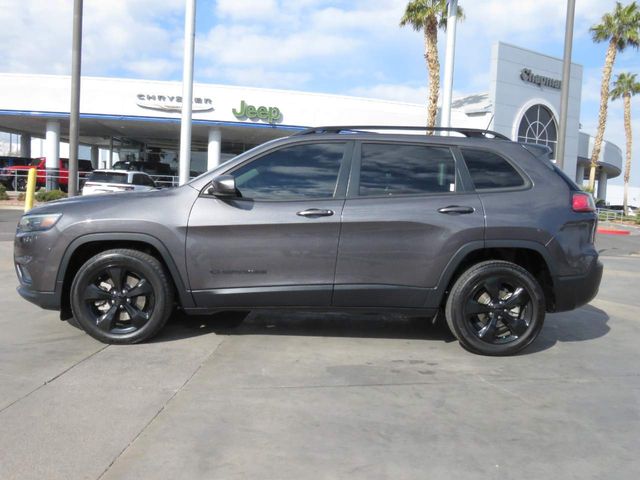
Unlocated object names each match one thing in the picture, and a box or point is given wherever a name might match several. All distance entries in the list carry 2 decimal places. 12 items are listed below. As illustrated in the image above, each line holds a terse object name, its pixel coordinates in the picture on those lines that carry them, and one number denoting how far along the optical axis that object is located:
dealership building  29.20
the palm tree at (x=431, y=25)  23.38
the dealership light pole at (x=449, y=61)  15.91
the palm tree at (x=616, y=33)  33.00
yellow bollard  15.92
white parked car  16.73
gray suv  4.71
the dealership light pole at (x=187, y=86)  12.66
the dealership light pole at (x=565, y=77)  12.34
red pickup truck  28.64
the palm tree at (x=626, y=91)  45.56
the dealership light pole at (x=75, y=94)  12.45
